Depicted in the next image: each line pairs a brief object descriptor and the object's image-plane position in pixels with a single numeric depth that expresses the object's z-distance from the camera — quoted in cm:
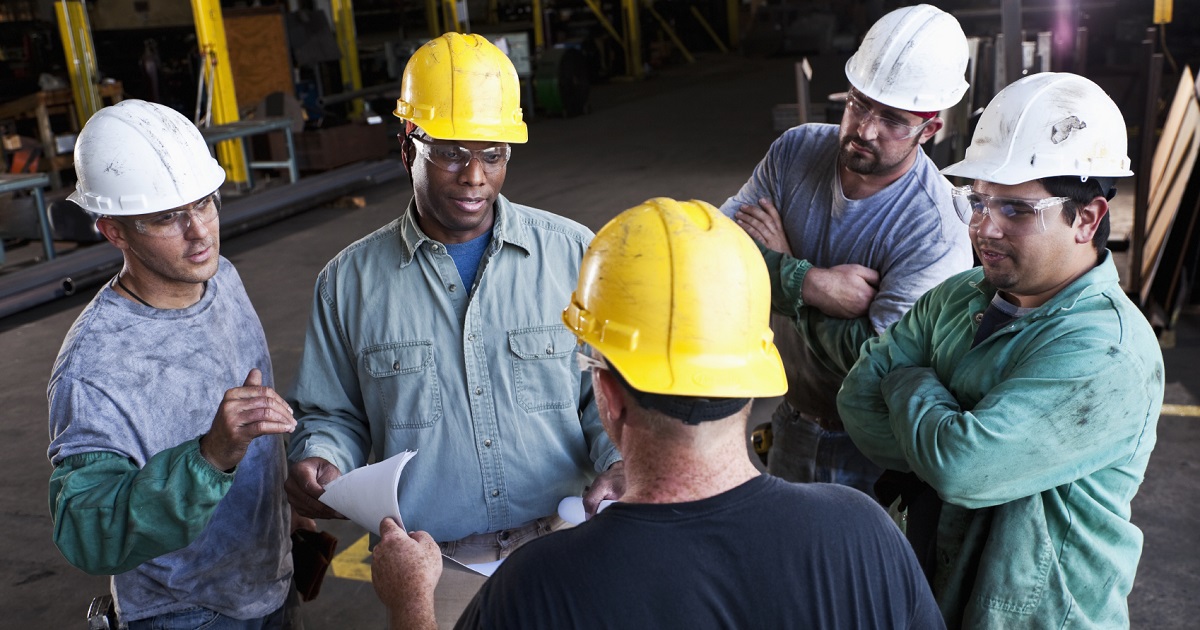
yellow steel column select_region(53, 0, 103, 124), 1088
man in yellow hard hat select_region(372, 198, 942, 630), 133
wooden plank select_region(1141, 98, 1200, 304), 590
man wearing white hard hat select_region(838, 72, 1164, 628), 189
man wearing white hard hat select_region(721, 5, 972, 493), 266
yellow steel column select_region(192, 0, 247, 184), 1081
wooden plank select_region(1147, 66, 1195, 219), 629
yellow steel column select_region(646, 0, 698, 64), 2204
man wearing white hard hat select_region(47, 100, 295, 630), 195
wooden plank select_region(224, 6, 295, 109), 1188
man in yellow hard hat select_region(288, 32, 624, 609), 231
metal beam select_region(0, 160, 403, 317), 786
